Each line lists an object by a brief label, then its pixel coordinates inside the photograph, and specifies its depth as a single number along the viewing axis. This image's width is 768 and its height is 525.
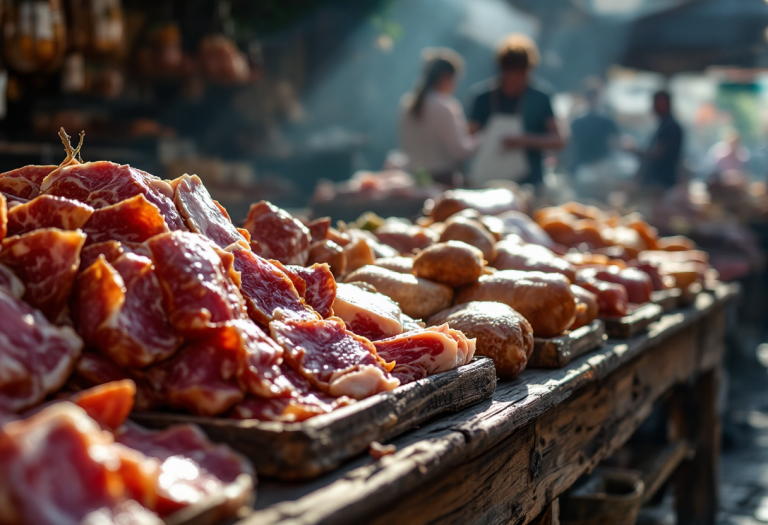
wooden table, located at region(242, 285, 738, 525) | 1.13
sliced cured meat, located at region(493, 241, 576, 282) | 2.66
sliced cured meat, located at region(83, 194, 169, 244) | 1.46
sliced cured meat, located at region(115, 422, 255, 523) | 0.99
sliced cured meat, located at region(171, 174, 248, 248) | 1.63
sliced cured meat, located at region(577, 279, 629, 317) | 2.84
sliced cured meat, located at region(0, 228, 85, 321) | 1.29
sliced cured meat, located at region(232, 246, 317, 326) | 1.54
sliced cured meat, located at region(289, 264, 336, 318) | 1.73
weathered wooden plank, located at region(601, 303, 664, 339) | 2.75
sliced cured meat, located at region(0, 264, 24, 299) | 1.24
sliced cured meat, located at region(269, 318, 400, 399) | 1.40
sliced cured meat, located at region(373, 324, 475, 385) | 1.61
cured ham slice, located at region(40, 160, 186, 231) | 1.57
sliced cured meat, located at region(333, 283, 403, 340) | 1.79
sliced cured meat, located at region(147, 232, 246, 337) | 1.32
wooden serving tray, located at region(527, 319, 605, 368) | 2.16
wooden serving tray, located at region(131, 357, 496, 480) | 1.16
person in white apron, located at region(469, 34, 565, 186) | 6.28
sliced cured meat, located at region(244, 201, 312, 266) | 2.10
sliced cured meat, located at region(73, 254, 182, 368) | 1.27
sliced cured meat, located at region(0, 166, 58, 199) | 1.60
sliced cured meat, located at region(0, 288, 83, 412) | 1.11
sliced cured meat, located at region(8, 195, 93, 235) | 1.41
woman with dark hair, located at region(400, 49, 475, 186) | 6.14
